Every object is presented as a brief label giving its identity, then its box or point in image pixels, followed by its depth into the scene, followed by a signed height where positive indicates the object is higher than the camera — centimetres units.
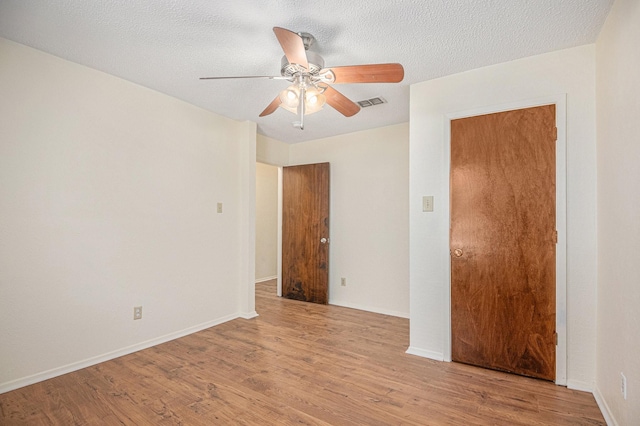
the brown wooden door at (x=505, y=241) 233 -21
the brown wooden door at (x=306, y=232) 461 -29
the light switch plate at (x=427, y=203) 277 +10
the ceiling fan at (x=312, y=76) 180 +88
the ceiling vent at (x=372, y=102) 323 +119
